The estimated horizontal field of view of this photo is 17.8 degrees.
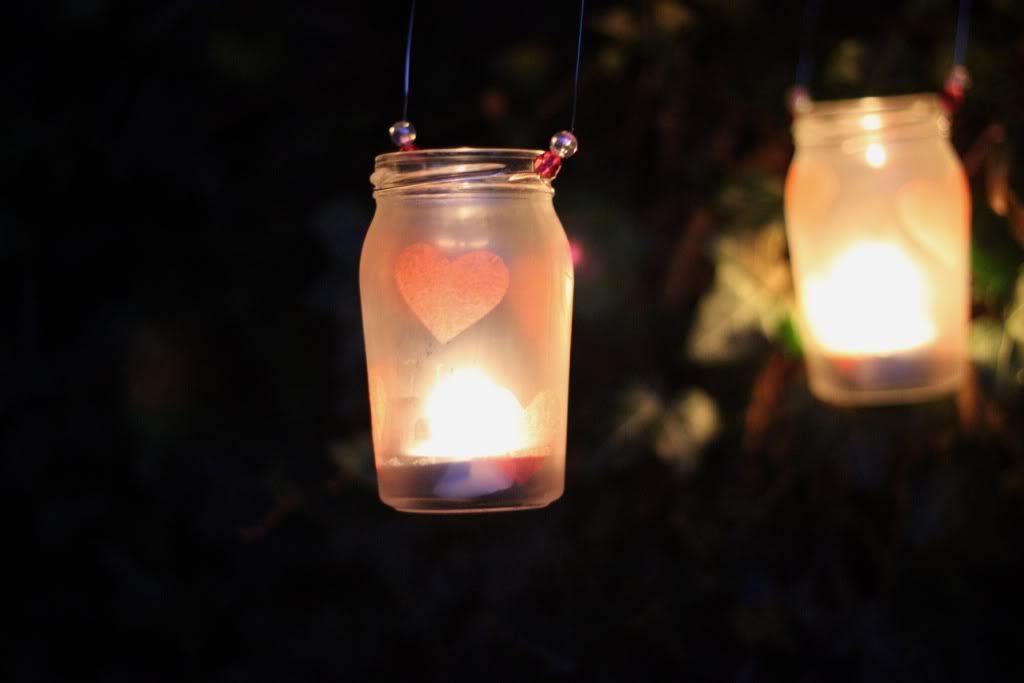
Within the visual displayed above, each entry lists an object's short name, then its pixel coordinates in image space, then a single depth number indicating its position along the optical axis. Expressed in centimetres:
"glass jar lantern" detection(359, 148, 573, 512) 99
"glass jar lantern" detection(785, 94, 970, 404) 113
